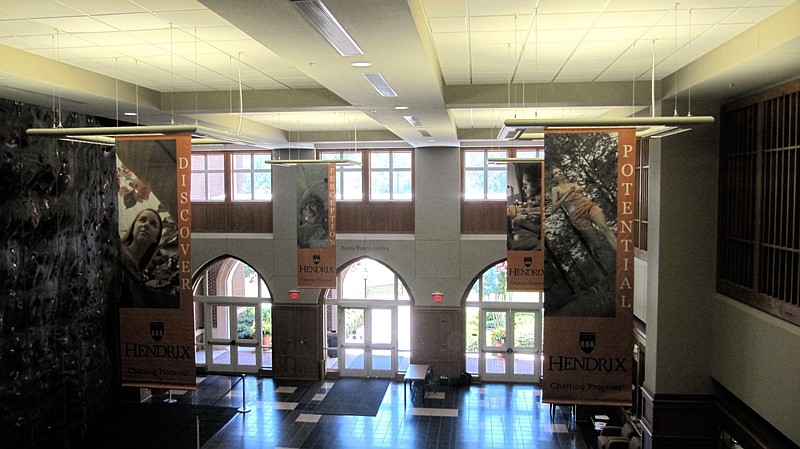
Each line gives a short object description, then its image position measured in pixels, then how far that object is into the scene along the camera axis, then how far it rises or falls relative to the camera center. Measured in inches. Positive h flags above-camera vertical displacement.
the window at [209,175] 740.0 +34.3
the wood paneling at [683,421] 367.9 -131.2
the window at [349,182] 719.7 +24.6
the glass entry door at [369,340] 727.1 -163.0
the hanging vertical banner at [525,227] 463.2 -18.6
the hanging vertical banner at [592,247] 237.1 -17.1
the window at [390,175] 716.0 +32.4
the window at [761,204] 283.4 -1.1
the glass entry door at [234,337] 748.6 -163.5
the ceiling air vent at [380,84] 282.8 +58.3
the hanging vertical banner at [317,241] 502.0 -30.8
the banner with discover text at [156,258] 279.4 -25.0
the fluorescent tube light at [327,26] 176.4 +57.0
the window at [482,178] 700.0 +28.2
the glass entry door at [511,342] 708.7 -160.5
